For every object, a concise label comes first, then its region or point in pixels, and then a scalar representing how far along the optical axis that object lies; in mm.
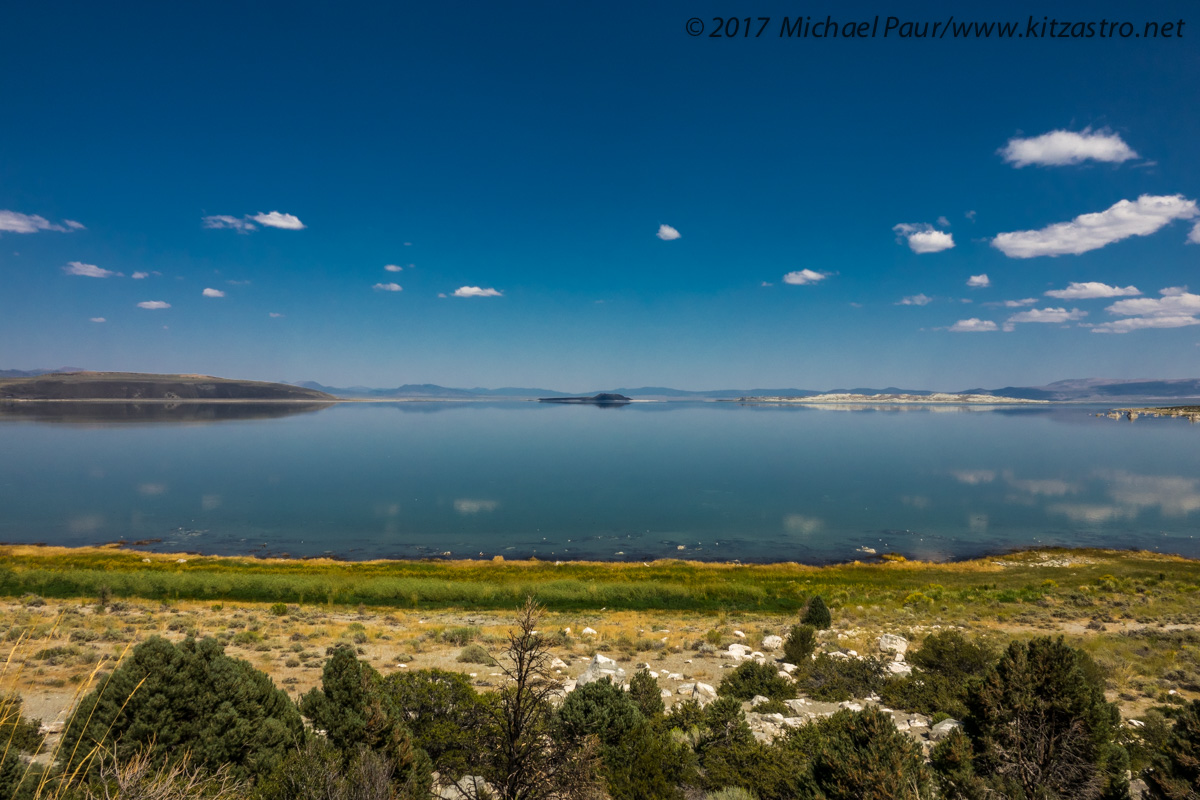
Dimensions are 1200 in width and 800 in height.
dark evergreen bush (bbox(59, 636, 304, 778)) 7230
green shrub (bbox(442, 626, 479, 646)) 16984
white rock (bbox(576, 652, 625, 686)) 11703
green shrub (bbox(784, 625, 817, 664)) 14695
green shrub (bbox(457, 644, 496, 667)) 14827
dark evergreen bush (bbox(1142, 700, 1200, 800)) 6867
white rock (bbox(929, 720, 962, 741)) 9602
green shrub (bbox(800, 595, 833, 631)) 19391
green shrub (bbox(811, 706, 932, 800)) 6570
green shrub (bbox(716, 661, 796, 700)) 12254
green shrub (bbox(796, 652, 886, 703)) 12180
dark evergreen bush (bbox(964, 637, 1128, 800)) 7605
